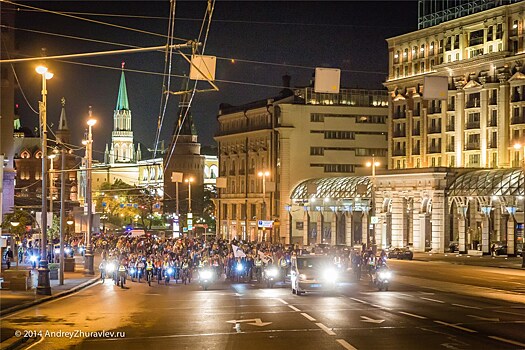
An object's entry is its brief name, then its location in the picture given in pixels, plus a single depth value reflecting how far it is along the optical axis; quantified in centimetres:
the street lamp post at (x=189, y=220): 10060
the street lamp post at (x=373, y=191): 7893
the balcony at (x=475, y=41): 10106
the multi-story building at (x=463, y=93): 9662
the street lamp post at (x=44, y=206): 3709
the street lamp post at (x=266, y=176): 11881
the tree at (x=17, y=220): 5219
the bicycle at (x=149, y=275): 4677
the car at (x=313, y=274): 3712
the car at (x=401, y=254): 7844
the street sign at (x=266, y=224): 9356
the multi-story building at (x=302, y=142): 12512
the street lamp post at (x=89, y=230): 5481
